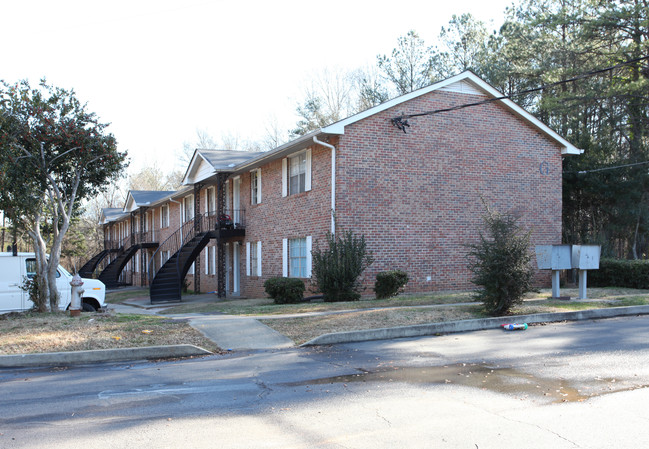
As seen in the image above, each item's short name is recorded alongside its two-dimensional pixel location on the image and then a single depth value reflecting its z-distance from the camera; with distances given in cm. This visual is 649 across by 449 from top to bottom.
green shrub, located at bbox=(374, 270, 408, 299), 1659
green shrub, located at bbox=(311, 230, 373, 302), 1630
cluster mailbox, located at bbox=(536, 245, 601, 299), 1486
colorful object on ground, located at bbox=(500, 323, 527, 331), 1166
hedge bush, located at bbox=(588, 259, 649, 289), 1891
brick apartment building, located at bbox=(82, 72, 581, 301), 1766
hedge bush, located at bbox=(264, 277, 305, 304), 1678
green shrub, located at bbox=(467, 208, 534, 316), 1240
